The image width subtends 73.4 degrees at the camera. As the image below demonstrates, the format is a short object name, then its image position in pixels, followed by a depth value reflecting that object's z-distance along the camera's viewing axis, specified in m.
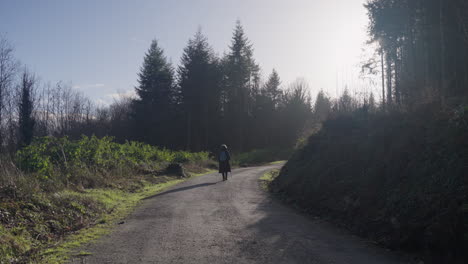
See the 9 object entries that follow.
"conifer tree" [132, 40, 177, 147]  46.06
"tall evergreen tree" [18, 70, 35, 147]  35.31
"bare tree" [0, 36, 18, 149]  34.66
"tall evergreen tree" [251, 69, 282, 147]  53.09
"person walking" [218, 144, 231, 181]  17.42
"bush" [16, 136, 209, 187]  10.97
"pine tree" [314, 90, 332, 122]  56.31
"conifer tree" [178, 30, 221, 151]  43.59
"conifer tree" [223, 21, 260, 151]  48.31
